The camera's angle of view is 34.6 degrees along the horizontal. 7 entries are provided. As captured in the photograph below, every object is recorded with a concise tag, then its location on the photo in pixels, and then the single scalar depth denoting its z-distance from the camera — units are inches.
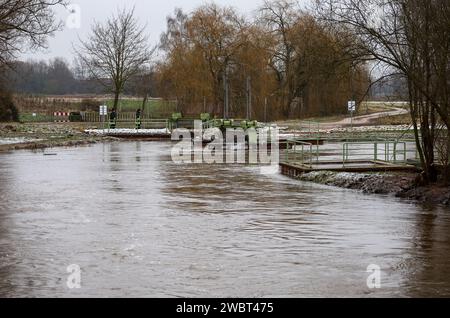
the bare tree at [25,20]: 1285.7
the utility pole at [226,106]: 2103.6
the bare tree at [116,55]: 2596.0
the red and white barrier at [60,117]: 2979.8
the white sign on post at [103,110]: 2220.7
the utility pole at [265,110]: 2637.8
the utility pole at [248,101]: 2111.3
